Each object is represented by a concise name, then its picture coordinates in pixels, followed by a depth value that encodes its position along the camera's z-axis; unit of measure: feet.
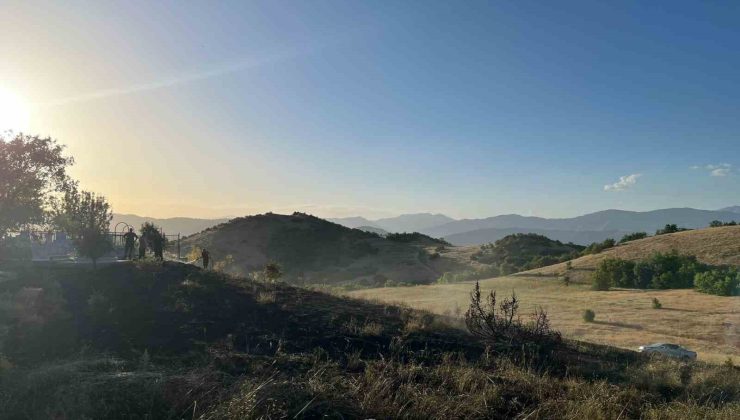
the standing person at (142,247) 71.27
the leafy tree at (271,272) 76.33
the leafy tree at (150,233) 76.64
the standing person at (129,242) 76.43
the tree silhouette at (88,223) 63.93
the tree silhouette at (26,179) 96.58
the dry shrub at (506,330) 37.11
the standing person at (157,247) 72.18
